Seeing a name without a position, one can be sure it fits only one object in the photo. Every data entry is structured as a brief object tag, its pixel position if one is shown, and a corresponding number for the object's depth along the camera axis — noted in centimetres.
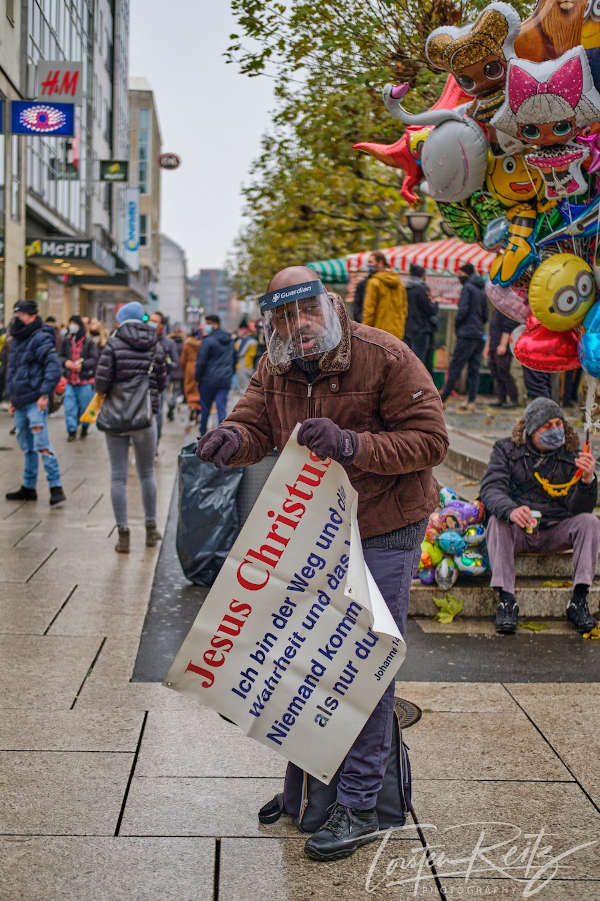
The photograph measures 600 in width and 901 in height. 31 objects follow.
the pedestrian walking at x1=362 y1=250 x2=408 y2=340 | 1181
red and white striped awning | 1396
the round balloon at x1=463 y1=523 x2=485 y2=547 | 633
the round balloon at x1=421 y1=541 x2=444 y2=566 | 630
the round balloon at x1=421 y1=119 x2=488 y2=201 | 577
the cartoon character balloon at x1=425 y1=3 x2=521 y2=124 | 518
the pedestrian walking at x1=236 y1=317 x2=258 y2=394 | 2495
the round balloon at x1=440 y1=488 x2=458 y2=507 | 662
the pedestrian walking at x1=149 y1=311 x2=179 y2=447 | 1627
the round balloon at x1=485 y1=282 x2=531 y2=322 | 660
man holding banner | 333
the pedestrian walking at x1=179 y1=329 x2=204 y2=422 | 1731
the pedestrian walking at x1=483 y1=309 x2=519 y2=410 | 1419
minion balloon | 572
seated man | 606
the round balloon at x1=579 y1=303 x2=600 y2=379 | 564
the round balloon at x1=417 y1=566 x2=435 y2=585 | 635
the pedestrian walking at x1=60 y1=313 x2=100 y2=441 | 1466
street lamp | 1630
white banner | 340
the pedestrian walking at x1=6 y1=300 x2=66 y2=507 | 945
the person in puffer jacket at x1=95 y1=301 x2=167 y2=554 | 789
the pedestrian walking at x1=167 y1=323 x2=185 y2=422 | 1874
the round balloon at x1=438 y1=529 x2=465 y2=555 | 629
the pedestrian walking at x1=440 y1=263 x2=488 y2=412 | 1459
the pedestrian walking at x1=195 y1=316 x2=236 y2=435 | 1430
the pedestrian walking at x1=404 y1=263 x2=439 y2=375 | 1312
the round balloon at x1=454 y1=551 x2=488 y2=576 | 630
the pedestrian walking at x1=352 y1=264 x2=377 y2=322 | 1242
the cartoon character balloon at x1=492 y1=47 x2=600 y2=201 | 511
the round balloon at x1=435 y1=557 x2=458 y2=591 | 627
